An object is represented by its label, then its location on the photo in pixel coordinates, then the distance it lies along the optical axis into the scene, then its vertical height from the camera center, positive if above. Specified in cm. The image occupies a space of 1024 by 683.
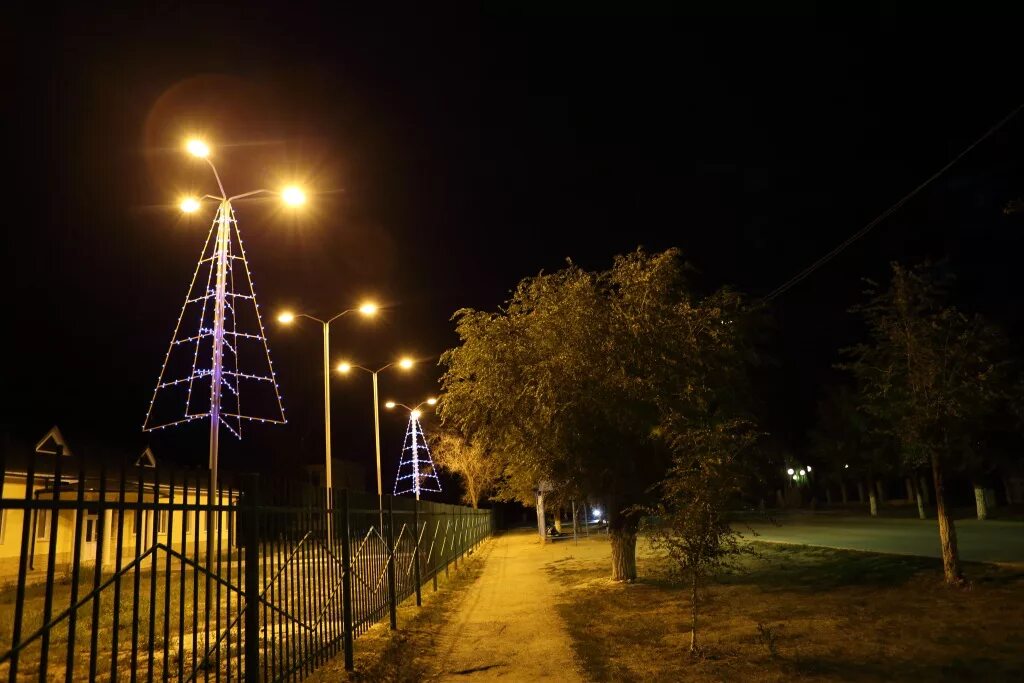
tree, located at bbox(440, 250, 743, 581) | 1488 +198
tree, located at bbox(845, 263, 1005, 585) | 1227 +134
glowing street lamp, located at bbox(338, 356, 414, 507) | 3023 +452
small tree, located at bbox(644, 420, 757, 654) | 914 -31
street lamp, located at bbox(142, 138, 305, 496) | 1406 +344
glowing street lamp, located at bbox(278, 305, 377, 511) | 2333 +402
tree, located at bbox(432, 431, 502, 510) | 4934 +155
